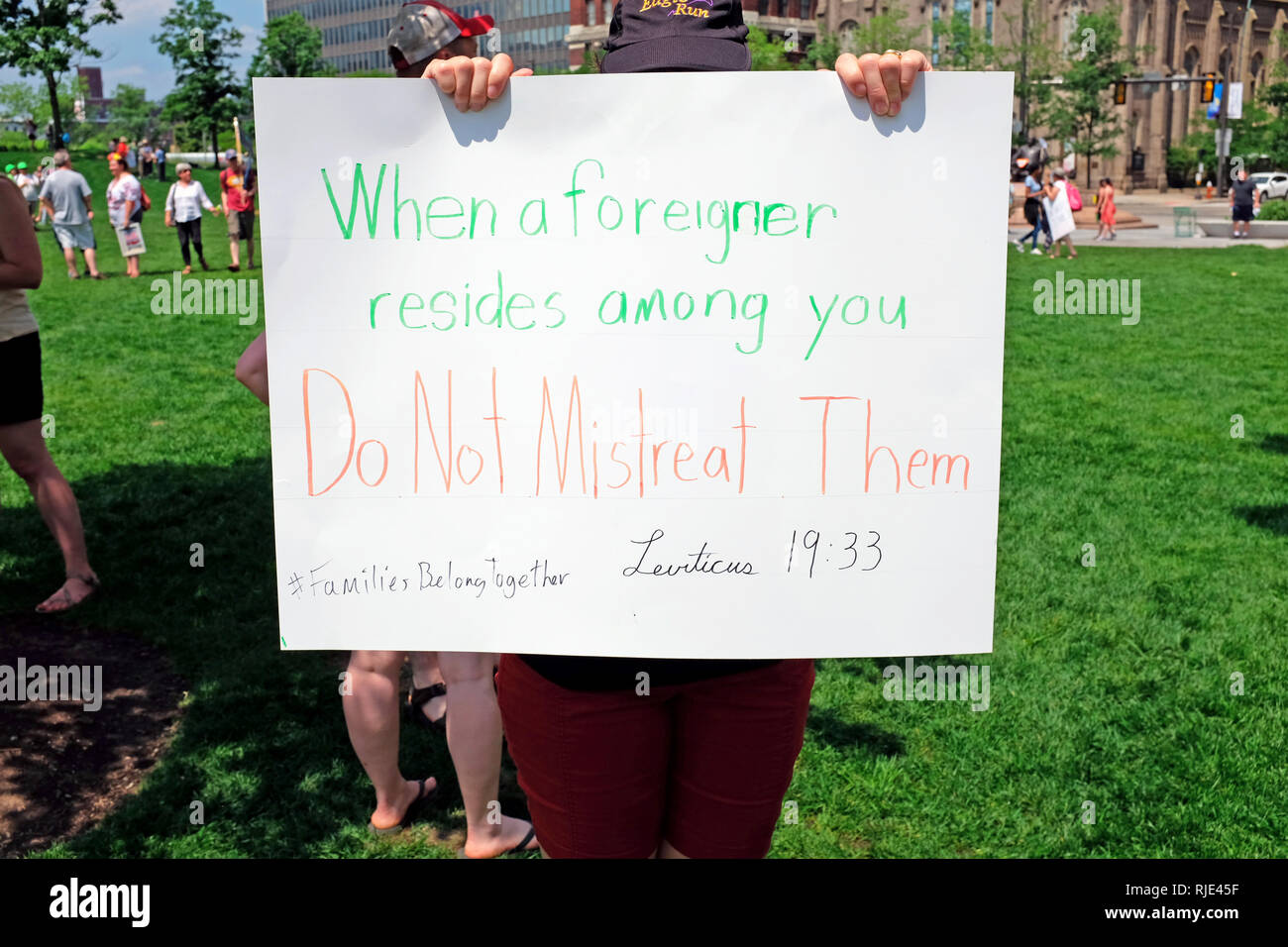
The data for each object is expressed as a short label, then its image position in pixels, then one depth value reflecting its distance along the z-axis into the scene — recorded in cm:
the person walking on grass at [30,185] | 3362
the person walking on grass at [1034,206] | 2330
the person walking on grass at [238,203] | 1781
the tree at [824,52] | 6075
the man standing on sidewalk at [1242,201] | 2792
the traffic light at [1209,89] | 3969
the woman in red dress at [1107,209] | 2871
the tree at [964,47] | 5722
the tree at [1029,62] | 5912
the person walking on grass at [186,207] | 1788
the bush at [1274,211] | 3158
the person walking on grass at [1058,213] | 2123
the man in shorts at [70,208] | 1692
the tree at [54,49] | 3121
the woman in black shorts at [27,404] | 473
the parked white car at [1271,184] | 5581
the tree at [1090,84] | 5866
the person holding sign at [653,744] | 232
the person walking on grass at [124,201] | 1883
